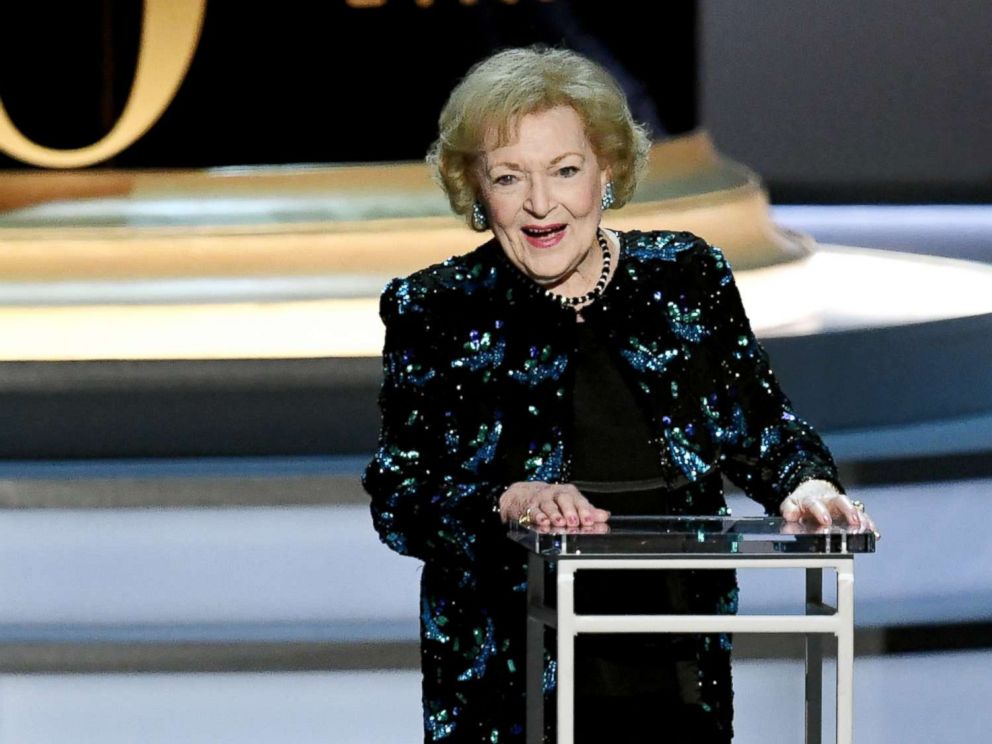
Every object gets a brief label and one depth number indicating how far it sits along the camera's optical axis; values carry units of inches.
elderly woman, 474.5
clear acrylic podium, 463.3
